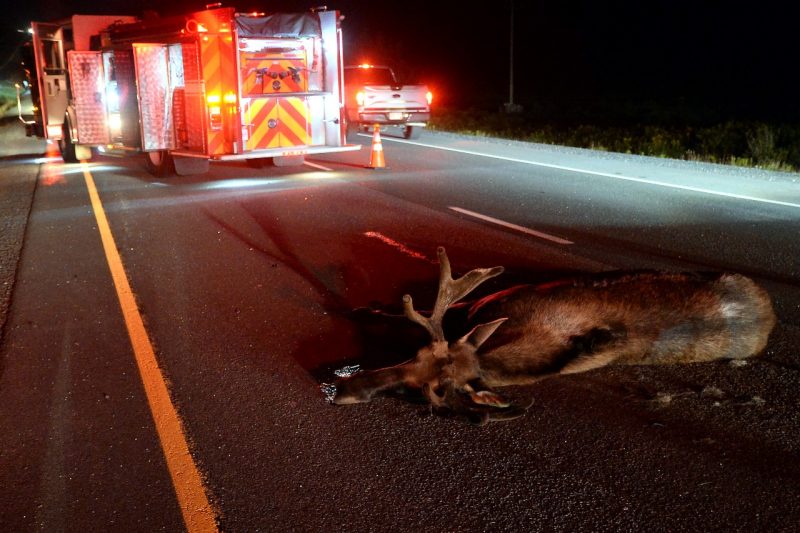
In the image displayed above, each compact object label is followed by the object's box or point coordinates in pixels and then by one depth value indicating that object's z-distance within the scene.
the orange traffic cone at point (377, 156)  16.53
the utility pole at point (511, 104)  36.22
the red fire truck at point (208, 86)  14.42
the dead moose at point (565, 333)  4.81
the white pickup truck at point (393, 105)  22.86
